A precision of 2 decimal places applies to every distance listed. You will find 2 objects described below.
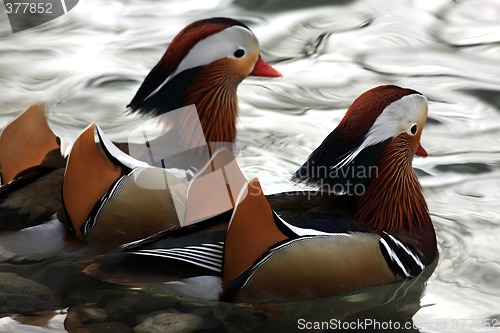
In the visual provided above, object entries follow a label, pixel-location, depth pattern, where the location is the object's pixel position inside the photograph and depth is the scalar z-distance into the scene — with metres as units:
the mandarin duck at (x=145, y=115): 8.98
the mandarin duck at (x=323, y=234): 8.42
